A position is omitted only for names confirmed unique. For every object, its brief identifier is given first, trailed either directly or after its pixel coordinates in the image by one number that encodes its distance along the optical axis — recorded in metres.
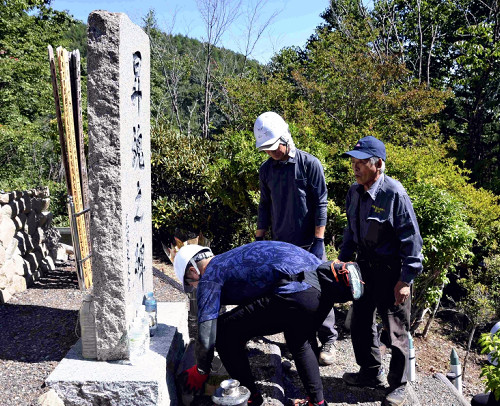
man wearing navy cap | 3.22
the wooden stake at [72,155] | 4.55
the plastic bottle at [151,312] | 3.54
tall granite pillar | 2.93
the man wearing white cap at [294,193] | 3.76
